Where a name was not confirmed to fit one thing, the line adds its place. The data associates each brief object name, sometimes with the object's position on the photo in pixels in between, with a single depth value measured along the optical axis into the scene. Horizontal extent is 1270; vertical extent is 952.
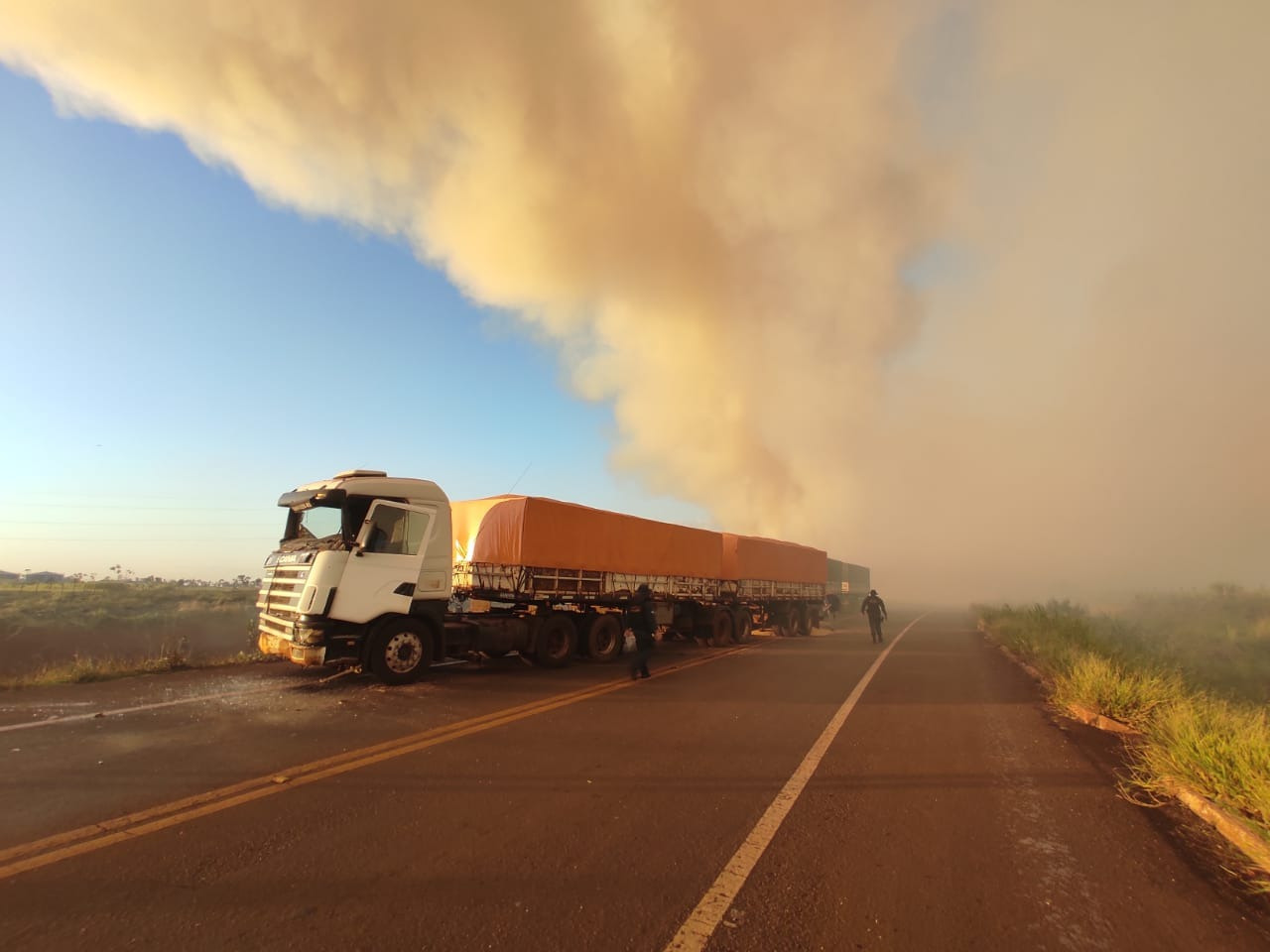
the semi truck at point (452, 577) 8.91
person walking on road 18.55
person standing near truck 10.56
